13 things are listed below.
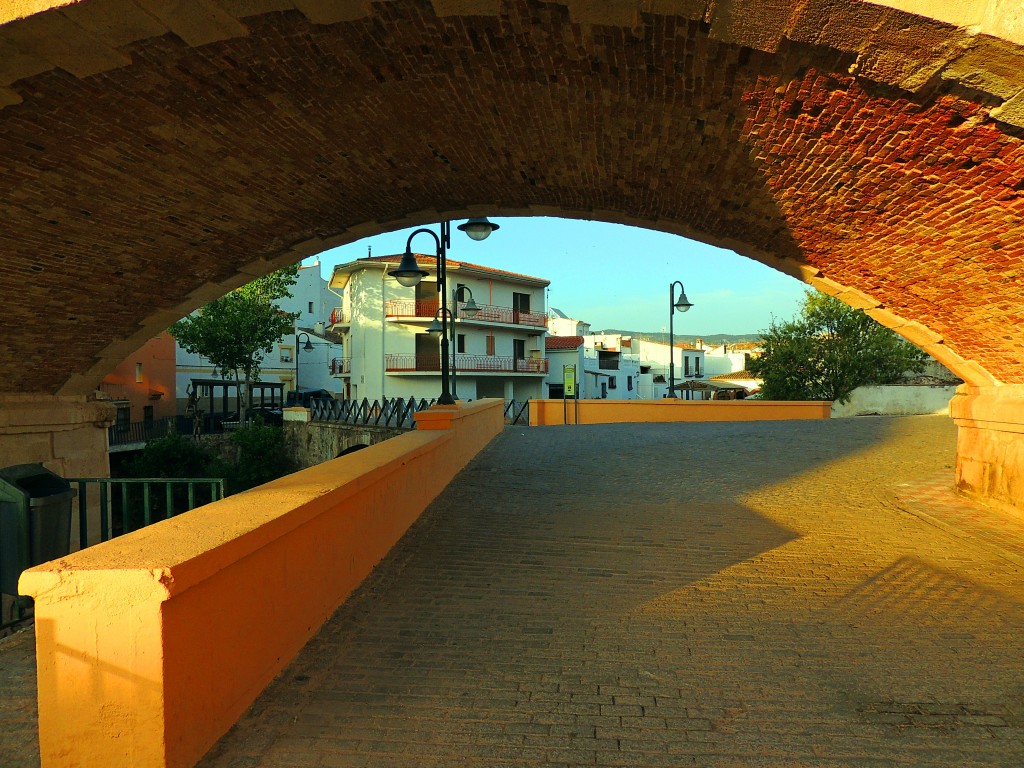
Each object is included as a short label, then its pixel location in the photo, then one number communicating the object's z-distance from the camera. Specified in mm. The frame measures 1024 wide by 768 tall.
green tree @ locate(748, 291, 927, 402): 30781
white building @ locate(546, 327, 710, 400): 51250
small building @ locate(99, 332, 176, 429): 33812
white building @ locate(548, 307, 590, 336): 66312
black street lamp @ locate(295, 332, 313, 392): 50344
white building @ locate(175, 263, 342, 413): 46969
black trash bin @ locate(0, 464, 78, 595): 5109
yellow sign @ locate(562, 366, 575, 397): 21031
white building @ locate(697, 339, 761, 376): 74938
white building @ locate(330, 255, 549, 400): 40594
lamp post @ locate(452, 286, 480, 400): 21622
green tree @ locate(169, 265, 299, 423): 34500
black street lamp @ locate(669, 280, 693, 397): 25250
